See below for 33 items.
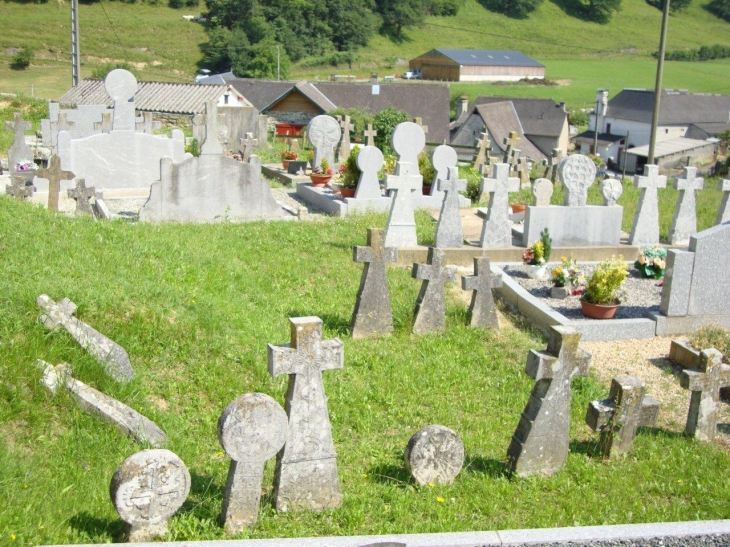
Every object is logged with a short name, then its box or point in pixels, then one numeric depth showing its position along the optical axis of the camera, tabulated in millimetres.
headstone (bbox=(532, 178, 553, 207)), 13047
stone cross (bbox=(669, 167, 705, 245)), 14766
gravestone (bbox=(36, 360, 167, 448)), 5887
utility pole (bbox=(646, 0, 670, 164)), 21016
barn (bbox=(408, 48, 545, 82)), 85375
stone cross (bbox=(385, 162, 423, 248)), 12766
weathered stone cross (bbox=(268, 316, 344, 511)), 5129
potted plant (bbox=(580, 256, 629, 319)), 10141
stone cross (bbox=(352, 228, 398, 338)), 9086
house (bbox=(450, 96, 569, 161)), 42716
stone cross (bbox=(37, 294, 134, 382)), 6613
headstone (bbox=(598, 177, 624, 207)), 13883
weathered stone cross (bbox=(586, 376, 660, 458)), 6418
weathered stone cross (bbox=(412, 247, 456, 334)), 9320
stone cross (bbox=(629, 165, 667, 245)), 14359
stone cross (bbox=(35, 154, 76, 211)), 14194
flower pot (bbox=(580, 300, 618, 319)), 10211
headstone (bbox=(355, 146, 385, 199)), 14539
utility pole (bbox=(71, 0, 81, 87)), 29000
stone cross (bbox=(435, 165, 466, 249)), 12812
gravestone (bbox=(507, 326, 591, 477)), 5918
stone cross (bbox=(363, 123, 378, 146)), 22953
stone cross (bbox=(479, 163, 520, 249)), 12961
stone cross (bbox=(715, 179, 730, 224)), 14961
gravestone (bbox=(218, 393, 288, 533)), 4660
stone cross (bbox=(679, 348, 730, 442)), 6914
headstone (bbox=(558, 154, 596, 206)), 13344
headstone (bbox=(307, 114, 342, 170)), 20094
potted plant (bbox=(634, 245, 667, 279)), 12406
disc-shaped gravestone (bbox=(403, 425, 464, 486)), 5508
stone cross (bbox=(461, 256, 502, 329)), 9664
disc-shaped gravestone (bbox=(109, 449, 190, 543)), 4434
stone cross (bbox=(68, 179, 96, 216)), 14031
